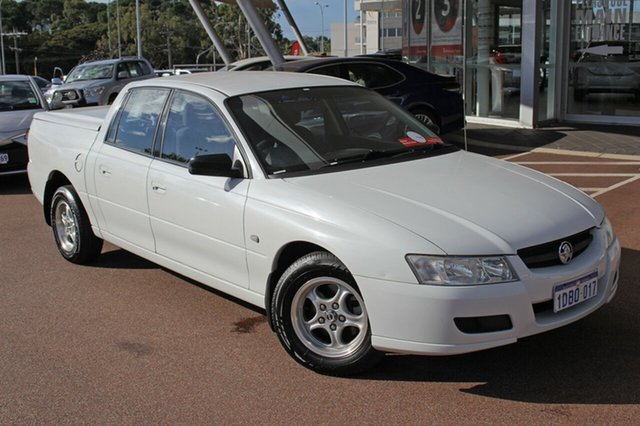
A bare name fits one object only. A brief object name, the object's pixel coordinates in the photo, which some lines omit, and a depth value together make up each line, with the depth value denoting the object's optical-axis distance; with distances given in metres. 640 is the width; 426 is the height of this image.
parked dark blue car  11.35
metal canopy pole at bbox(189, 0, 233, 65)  25.72
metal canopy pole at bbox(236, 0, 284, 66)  16.47
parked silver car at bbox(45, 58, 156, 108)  19.97
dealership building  13.57
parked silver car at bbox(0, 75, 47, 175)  10.15
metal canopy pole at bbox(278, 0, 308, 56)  31.92
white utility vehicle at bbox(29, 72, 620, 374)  3.52
